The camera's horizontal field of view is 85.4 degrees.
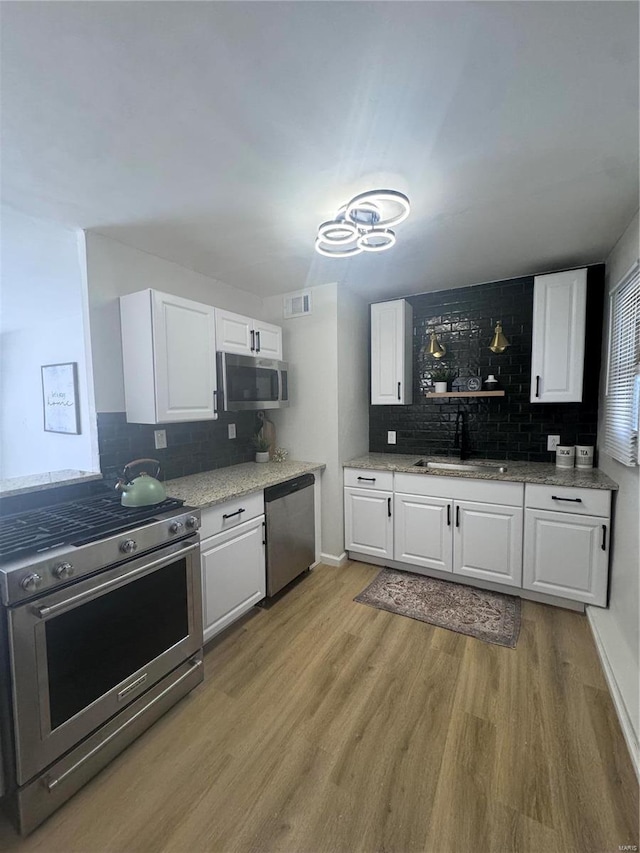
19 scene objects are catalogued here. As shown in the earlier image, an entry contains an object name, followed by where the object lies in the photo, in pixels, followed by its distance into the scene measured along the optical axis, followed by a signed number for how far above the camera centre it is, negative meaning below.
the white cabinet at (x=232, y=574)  1.99 -1.05
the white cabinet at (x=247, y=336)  2.48 +0.53
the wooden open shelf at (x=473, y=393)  2.81 +0.07
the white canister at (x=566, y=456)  2.66 -0.42
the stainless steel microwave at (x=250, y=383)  2.45 +0.16
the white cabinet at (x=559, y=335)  2.49 +0.48
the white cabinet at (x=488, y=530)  2.27 -0.95
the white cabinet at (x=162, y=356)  2.04 +0.30
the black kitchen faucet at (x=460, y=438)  3.14 -0.33
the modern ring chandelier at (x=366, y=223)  1.61 +0.88
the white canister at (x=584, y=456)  2.57 -0.41
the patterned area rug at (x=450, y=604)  2.19 -1.43
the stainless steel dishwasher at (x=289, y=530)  2.46 -0.97
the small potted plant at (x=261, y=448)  3.11 -0.40
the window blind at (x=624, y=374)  1.79 +0.15
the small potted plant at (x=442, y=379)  3.10 +0.21
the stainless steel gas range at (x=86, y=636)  1.15 -0.90
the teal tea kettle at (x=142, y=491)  1.70 -0.43
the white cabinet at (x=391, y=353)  3.12 +0.46
